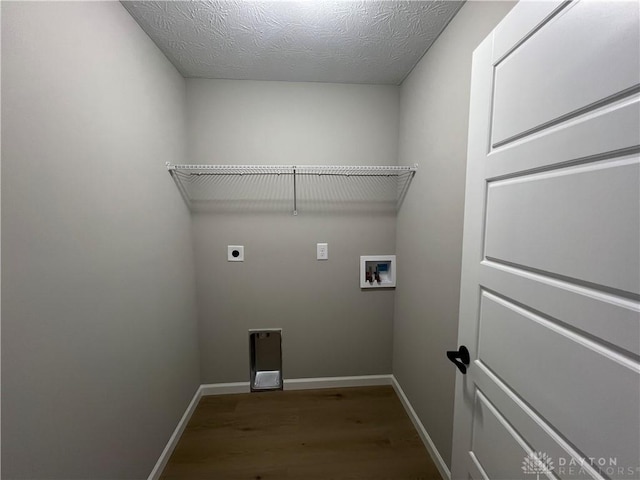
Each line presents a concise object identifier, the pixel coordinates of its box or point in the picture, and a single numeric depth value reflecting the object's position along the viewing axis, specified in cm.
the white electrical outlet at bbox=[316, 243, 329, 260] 200
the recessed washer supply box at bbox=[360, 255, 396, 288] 204
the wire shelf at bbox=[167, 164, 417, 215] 186
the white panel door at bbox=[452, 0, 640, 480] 46
